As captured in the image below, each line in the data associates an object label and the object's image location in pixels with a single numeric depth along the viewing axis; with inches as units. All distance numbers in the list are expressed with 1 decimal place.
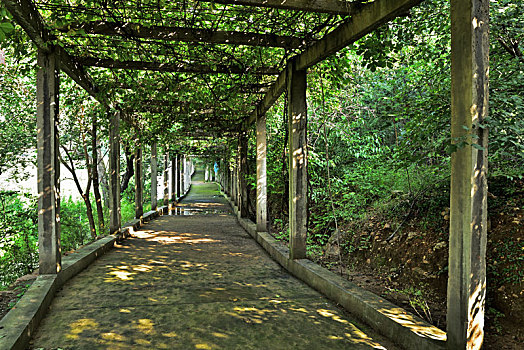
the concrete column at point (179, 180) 855.2
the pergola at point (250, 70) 81.2
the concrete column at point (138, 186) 406.3
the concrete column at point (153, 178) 512.1
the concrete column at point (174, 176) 722.4
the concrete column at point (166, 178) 623.8
